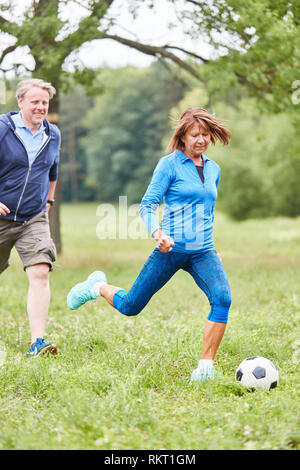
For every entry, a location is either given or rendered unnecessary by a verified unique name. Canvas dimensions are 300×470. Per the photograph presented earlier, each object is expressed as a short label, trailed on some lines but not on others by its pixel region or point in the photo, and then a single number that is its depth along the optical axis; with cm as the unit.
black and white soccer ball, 862
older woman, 930
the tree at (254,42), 2073
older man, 1084
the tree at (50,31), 2158
